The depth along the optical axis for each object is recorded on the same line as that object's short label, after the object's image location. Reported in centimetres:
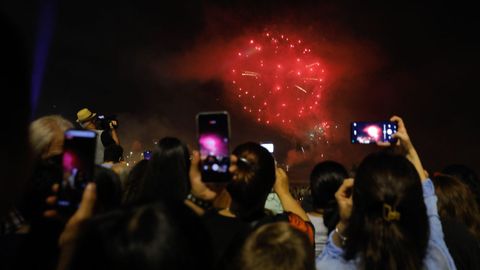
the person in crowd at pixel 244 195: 216
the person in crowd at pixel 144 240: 101
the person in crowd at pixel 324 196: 340
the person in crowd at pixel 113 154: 486
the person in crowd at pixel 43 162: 160
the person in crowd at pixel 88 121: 435
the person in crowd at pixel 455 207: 272
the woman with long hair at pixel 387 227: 187
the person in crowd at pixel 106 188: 193
